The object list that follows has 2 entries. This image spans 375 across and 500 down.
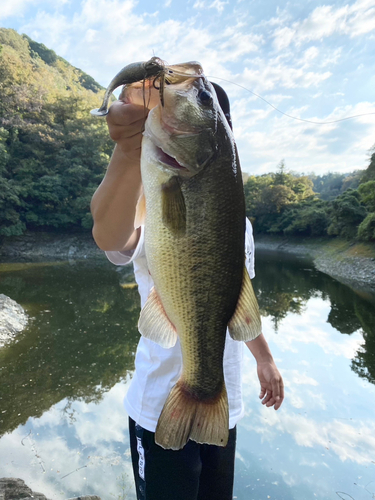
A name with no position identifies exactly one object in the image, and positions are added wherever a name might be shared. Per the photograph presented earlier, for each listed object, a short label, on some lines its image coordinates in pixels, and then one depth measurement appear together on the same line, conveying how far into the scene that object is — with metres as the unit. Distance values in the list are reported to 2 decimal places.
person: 1.36
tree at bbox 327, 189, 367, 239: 26.14
